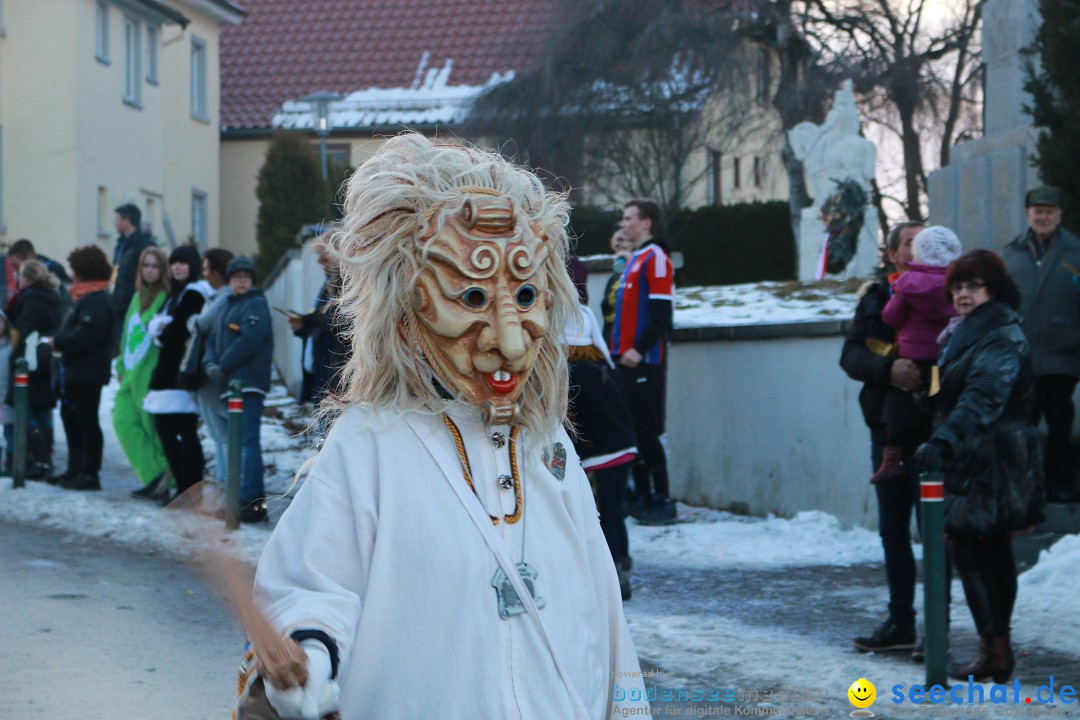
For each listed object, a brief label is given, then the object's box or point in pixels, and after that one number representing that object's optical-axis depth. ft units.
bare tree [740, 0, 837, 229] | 85.76
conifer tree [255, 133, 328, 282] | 96.84
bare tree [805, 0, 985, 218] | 88.99
